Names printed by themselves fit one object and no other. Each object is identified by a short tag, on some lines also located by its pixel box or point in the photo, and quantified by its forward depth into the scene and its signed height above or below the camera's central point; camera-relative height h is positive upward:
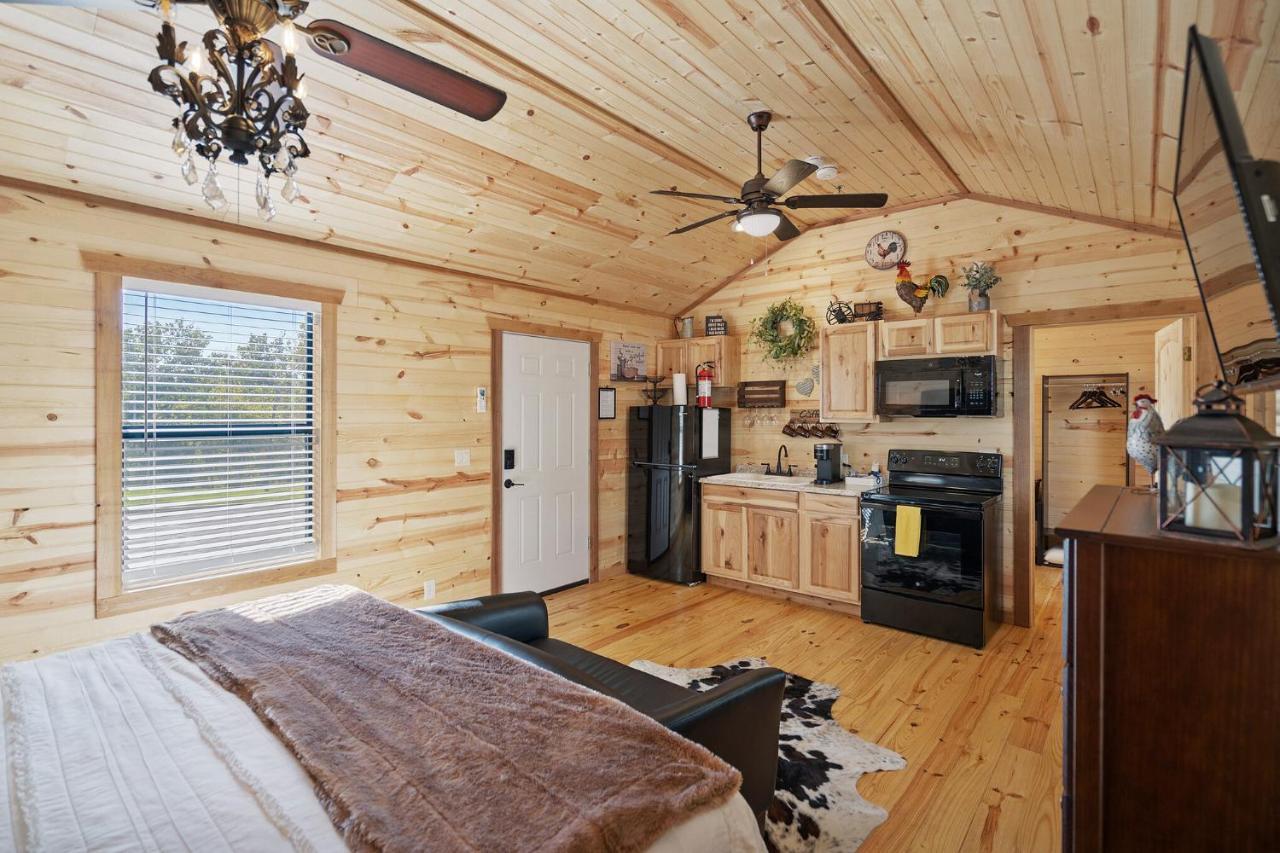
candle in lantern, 1.19 -0.16
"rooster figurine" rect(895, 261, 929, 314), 4.32 +0.94
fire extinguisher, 5.20 +0.35
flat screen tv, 1.01 +0.38
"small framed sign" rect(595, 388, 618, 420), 5.29 +0.18
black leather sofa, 1.57 -0.80
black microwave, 4.05 +0.26
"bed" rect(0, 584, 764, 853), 1.05 -0.69
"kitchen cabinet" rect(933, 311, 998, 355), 4.00 +0.61
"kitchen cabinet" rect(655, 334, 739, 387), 5.37 +0.62
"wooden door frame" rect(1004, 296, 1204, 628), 4.09 -0.28
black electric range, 3.78 -0.80
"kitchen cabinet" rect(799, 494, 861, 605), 4.28 -0.86
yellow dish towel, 3.93 -0.69
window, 2.93 -0.09
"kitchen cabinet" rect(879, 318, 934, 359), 4.23 +0.61
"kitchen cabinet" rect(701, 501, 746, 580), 4.86 -0.91
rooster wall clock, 4.57 +1.32
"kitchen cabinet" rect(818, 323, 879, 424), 4.49 +0.39
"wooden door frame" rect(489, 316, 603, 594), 4.49 +0.17
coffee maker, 4.64 -0.27
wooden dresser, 1.14 -0.53
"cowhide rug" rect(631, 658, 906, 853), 2.09 -1.37
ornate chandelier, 1.43 +0.81
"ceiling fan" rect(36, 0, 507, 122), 1.41 +0.98
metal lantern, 1.16 -0.09
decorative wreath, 4.97 +0.77
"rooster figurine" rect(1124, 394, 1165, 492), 1.80 -0.03
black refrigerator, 5.11 -0.45
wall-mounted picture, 5.39 +0.58
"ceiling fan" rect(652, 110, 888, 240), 2.81 +1.10
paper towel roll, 5.36 +0.31
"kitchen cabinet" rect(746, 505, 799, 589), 4.59 -0.92
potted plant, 4.06 +0.94
